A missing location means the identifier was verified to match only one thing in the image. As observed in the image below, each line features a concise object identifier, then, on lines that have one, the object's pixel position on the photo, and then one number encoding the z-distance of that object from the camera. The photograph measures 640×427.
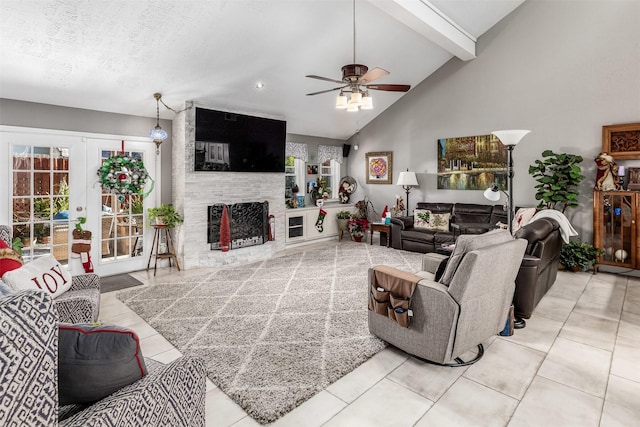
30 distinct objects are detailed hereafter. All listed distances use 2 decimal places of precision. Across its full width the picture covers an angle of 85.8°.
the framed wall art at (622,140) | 4.75
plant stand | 5.04
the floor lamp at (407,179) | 7.05
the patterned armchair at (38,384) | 0.84
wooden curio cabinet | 4.67
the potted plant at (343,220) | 7.60
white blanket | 4.04
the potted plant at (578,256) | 4.94
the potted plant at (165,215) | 5.01
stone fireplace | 5.17
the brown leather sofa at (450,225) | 6.05
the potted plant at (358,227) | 7.39
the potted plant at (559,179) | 5.04
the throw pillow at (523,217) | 5.00
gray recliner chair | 2.29
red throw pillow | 2.39
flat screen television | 5.28
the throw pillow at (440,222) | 6.42
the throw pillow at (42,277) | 2.27
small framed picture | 7.79
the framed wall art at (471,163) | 6.22
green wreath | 4.66
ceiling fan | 3.58
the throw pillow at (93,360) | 1.14
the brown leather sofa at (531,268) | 3.19
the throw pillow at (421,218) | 6.60
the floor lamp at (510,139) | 3.52
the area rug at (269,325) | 2.33
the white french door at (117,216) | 4.79
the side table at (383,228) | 6.85
